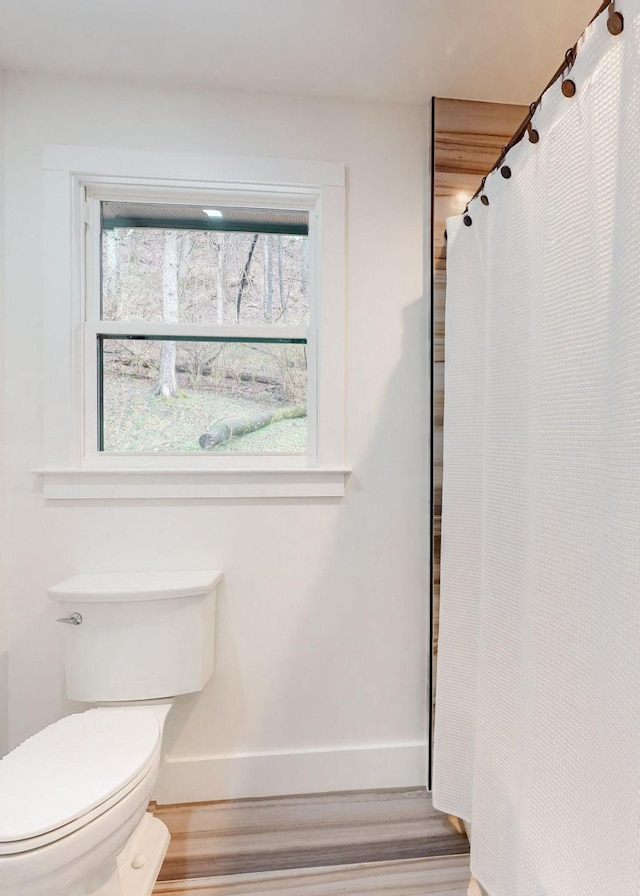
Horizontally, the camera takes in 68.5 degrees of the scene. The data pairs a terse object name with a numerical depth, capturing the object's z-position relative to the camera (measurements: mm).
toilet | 895
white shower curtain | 669
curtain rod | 660
